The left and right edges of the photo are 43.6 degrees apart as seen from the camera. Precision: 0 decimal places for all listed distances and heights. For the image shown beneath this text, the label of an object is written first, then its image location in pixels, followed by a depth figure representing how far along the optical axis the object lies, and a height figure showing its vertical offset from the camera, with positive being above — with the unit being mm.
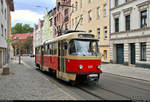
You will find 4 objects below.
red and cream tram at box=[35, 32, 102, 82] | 9828 -415
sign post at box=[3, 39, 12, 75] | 14712 -1606
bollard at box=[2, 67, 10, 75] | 14711 -1606
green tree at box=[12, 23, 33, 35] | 127000 +14711
